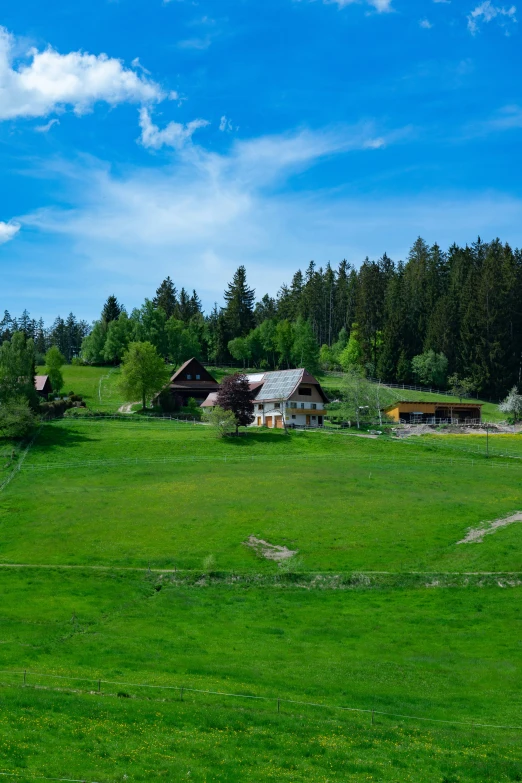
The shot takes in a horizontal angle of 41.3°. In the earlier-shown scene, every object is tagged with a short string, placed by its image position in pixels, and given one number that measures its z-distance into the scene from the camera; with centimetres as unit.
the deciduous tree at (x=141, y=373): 10244
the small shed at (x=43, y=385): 11469
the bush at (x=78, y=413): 9776
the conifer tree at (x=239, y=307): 16712
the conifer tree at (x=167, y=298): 18975
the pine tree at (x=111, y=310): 16812
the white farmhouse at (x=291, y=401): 9794
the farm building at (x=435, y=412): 10512
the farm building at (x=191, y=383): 11694
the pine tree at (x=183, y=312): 18242
